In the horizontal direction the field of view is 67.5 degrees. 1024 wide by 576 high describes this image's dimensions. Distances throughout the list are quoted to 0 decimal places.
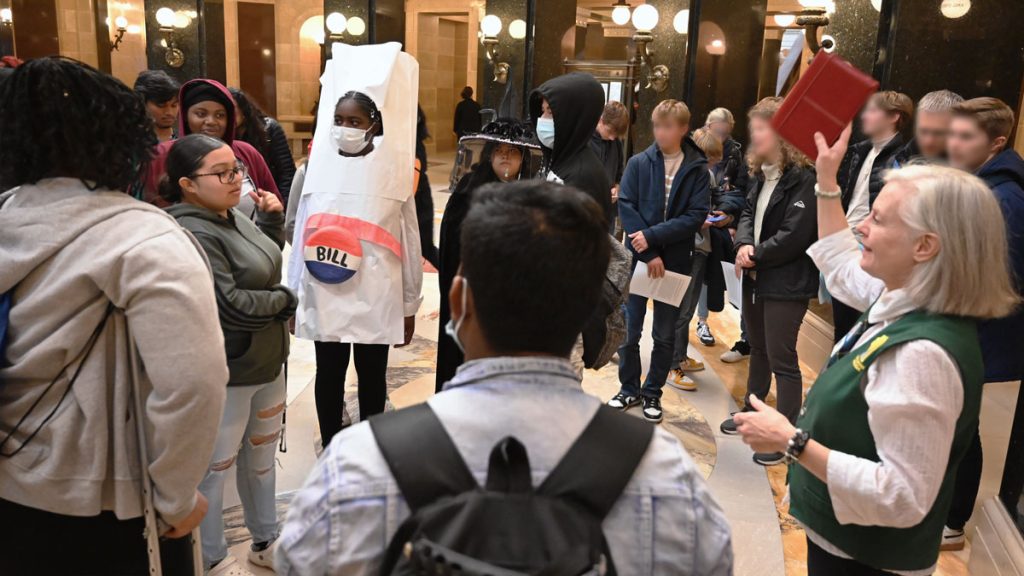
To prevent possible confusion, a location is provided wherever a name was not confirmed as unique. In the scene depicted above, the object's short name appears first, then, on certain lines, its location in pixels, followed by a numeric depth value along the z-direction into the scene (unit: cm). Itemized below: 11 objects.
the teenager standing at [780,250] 375
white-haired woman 154
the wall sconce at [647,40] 880
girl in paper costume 288
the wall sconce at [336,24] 1079
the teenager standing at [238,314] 233
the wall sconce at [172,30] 1076
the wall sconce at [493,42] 1021
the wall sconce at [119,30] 1411
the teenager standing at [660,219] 416
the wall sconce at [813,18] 661
